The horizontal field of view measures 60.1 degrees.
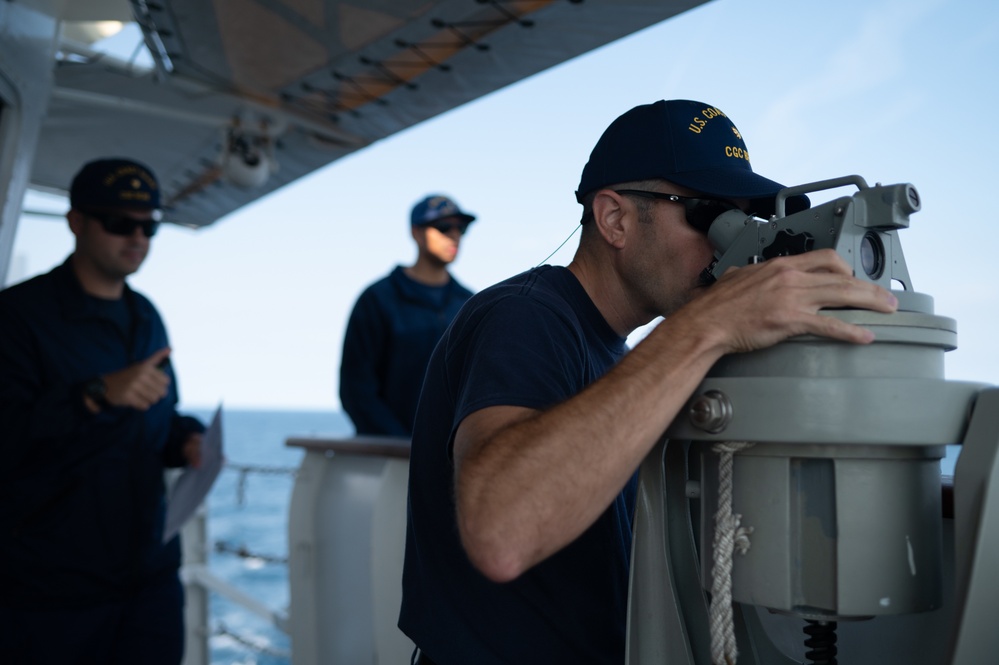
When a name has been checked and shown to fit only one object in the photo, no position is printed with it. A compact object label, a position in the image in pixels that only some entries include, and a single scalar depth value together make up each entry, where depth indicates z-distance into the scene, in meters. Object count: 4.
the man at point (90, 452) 2.33
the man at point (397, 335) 3.73
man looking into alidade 0.97
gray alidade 0.89
